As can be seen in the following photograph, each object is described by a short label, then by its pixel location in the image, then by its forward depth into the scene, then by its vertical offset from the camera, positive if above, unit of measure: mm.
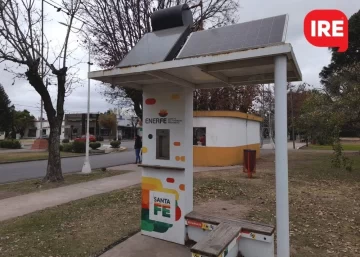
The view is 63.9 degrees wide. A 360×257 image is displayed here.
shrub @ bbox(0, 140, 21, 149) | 31294 -837
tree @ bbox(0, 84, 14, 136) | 46688 +4099
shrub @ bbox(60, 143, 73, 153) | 26238 -1080
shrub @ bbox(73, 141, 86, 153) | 25625 -968
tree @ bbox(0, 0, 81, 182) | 9227 +2381
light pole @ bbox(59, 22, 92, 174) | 12055 -1172
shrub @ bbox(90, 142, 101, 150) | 28134 -877
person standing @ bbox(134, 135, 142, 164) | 14419 -464
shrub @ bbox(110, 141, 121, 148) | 30594 -852
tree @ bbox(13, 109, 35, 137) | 59688 +3345
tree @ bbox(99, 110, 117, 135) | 60656 +3181
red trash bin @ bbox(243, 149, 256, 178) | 10371 -909
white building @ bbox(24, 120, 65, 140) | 69562 +1509
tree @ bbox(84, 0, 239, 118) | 14734 +5971
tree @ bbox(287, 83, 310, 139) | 42569 +6152
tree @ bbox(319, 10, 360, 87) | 23672 +7387
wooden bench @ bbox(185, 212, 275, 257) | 3016 -1206
